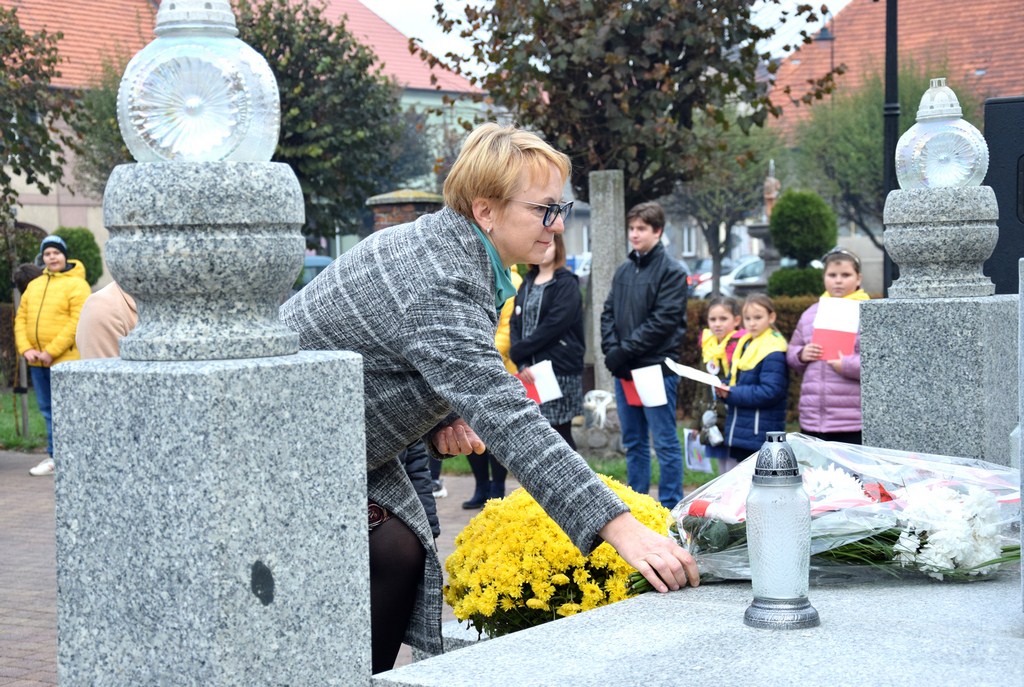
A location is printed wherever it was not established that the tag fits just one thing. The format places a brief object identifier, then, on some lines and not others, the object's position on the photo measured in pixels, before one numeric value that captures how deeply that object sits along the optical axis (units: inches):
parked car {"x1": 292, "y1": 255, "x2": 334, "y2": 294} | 1006.2
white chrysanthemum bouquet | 135.0
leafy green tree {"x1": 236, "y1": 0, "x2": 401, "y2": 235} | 747.4
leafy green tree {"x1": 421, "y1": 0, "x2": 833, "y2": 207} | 426.6
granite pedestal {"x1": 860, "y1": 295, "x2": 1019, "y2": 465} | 193.2
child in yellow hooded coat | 415.2
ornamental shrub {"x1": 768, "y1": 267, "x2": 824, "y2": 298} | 691.4
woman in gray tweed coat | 114.0
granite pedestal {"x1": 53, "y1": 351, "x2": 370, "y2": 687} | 87.4
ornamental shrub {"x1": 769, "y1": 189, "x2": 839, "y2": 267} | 827.4
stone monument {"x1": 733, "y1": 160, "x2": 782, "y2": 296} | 1062.4
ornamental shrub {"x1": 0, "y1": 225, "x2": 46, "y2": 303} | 760.5
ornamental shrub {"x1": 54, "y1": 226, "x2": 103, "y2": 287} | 924.0
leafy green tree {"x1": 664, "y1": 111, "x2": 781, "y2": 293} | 1304.1
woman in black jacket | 318.7
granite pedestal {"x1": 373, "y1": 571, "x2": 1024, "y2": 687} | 100.3
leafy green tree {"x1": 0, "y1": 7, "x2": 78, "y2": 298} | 492.1
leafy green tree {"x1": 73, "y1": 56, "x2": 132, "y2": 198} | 906.7
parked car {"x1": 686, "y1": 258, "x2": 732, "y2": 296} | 1491.1
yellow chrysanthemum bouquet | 139.4
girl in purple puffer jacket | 265.1
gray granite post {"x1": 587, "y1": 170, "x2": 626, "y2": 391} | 439.8
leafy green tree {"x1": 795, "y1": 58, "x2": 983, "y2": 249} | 1166.3
